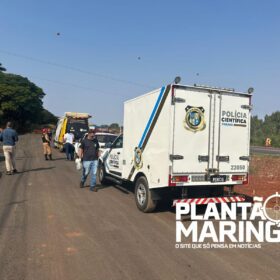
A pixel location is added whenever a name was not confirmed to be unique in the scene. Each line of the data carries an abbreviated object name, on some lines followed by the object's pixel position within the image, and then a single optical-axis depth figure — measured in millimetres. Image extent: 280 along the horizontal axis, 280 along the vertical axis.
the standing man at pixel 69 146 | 17828
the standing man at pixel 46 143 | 17016
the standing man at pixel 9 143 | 11742
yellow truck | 22141
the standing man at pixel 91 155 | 9594
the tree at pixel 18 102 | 53688
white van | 6426
